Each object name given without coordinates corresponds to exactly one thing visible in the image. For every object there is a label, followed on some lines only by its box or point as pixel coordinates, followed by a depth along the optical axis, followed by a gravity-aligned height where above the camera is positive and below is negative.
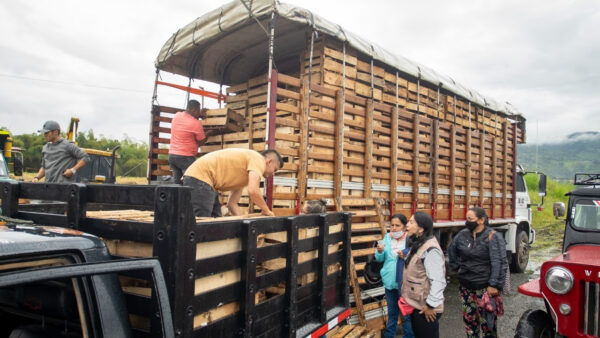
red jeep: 3.63 -0.91
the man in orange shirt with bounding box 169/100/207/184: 5.40 +0.69
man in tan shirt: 3.75 +0.16
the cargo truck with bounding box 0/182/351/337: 1.48 -0.37
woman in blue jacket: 4.91 -0.83
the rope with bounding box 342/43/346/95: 5.82 +1.81
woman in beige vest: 3.86 -0.83
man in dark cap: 5.51 +0.35
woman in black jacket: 4.54 -0.82
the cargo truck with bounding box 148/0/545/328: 5.13 +1.14
